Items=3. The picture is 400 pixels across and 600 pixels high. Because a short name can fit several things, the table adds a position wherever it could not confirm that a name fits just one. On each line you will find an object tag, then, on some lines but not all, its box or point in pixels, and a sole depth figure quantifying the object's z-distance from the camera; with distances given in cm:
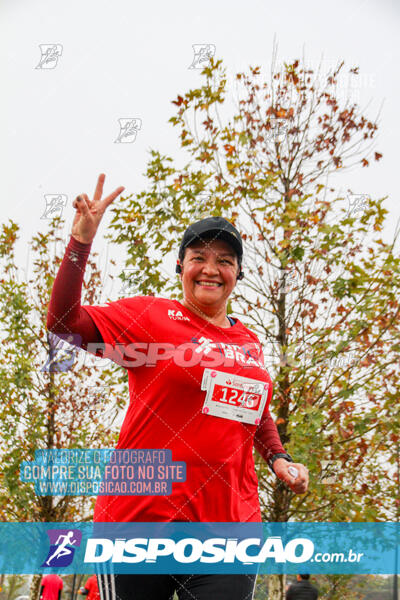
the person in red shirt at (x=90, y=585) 627
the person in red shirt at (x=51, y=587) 909
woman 189
